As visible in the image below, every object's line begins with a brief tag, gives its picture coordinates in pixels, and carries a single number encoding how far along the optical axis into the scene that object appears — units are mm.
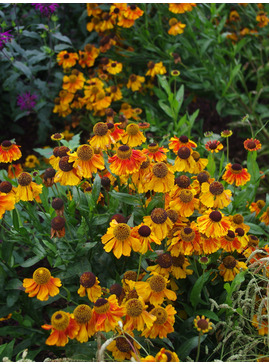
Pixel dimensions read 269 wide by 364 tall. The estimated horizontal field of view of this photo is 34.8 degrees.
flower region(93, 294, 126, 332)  1129
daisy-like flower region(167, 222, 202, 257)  1307
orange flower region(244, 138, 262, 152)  1603
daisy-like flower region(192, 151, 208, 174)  1511
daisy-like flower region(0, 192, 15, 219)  1286
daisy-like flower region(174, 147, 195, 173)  1407
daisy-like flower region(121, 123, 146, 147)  1460
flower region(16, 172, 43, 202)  1403
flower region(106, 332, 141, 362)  1146
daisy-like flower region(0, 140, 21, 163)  1521
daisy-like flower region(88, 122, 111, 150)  1409
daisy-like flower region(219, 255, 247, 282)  1415
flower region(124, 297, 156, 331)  1122
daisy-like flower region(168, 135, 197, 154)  1519
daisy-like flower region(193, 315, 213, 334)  1103
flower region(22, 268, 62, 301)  1218
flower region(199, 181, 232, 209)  1351
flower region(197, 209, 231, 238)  1267
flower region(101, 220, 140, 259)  1221
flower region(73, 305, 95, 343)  1132
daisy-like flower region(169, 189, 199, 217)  1362
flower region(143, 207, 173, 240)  1261
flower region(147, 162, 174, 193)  1309
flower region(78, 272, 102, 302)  1224
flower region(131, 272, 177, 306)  1211
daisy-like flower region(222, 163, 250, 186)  1498
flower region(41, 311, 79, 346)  1126
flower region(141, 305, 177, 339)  1164
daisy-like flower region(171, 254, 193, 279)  1397
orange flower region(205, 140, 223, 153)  1596
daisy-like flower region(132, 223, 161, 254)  1229
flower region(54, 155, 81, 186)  1331
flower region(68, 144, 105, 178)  1311
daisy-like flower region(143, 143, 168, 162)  1457
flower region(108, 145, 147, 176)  1313
